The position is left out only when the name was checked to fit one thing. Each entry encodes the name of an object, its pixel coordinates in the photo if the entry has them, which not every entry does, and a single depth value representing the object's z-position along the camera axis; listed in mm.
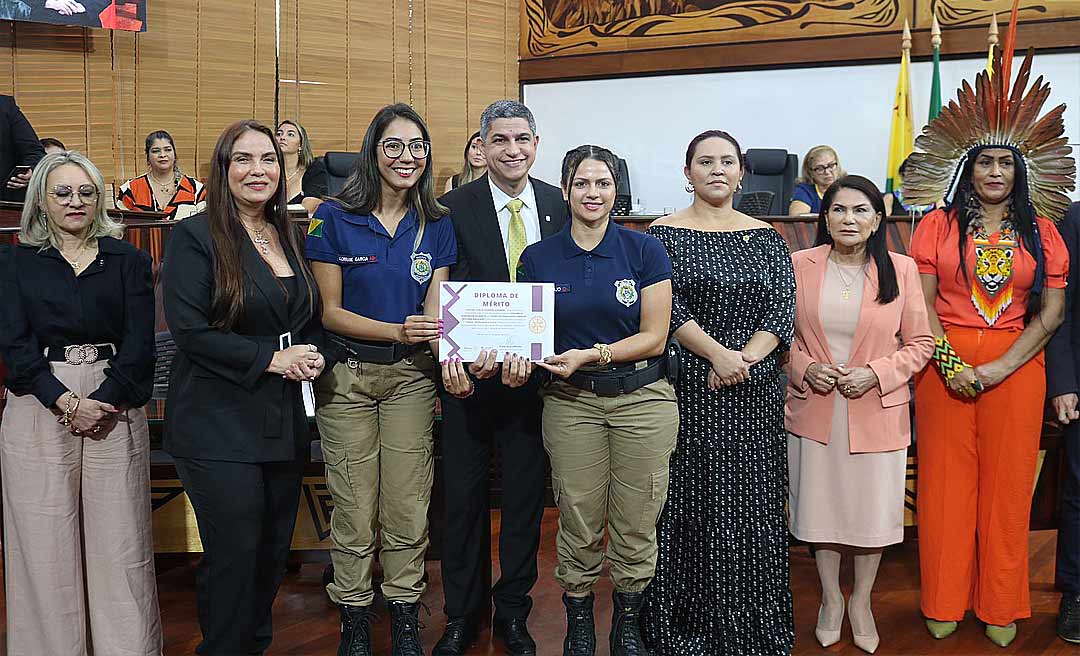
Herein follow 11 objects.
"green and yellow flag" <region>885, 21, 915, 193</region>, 7371
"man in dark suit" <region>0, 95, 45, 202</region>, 4793
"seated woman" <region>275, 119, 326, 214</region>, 5660
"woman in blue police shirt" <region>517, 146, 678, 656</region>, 2504
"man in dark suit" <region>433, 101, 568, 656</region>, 2705
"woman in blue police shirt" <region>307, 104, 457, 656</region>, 2510
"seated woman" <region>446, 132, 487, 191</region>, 5055
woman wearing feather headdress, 2922
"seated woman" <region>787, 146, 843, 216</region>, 6488
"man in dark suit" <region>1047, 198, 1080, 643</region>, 2990
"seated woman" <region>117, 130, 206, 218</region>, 5883
